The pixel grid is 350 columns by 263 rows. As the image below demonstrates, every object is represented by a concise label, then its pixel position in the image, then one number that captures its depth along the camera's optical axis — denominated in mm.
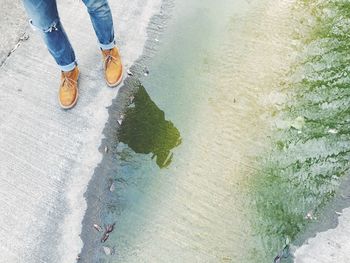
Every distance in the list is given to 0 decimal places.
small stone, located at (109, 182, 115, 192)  2619
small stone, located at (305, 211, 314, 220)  2402
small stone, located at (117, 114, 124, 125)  2827
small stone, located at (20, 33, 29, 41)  3223
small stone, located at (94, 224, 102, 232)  2514
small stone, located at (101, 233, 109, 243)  2482
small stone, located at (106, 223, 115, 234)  2503
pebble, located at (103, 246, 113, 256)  2447
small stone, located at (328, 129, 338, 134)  2637
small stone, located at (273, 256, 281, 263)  2314
